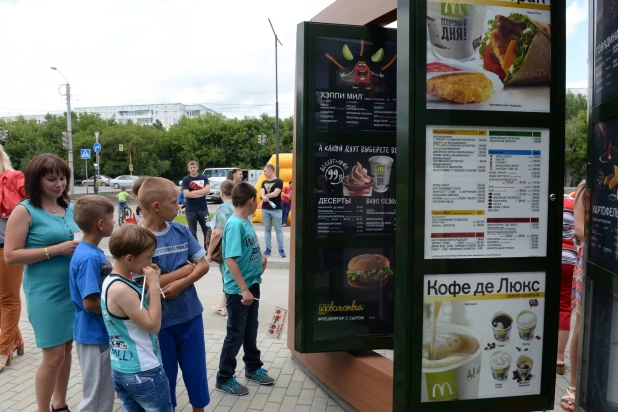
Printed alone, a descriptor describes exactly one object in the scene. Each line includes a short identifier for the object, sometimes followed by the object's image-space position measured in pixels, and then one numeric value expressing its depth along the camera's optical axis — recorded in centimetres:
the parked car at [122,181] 4553
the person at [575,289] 313
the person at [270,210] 1056
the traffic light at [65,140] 3171
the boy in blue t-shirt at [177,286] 304
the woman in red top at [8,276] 439
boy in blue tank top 249
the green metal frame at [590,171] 195
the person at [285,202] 1467
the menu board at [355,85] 339
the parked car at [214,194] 2930
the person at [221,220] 455
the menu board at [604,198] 193
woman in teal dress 325
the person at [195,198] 995
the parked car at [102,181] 5230
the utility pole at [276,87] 2684
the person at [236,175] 1053
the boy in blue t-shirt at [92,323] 291
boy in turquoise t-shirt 377
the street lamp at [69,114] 3251
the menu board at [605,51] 194
